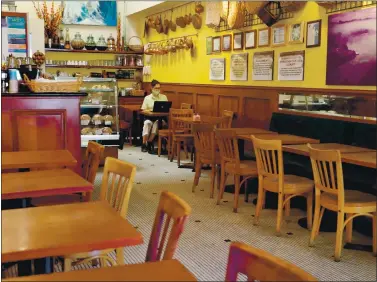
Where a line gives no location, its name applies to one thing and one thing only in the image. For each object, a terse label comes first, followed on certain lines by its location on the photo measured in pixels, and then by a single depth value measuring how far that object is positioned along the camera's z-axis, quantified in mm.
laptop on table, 8047
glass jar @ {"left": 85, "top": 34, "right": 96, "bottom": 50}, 9898
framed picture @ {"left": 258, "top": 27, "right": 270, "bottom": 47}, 6398
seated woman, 8211
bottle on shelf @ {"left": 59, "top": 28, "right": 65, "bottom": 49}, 9677
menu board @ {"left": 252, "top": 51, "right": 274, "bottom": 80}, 6355
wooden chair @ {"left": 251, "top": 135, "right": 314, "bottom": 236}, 3979
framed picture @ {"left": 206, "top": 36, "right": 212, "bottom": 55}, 7883
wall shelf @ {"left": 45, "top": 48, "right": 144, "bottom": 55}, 9625
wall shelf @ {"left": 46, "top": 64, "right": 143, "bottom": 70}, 9875
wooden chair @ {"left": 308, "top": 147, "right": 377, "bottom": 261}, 3416
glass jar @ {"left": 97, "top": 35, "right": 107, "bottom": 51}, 10031
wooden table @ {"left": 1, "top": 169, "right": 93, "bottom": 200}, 2482
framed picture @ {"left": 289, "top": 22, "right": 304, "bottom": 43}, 5672
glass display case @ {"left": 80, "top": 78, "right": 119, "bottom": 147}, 6105
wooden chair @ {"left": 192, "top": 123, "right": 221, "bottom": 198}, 5250
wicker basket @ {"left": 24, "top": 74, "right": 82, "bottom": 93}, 4484
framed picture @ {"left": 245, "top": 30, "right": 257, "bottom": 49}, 6707
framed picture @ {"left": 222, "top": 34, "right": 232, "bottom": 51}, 7316
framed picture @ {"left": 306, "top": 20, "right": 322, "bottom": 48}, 5352
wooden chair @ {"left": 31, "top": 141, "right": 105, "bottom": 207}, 3189
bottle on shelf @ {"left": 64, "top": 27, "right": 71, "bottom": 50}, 9695
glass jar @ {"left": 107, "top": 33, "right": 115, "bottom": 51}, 10141
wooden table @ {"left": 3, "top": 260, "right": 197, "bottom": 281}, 1466
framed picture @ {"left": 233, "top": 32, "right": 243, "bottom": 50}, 7043
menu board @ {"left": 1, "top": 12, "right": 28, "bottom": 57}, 8047
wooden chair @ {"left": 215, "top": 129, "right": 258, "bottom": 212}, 4613
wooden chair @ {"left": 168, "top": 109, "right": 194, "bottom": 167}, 7277
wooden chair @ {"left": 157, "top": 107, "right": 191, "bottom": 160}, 7539
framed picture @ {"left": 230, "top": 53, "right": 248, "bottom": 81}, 7016
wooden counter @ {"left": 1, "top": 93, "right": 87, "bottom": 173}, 4340
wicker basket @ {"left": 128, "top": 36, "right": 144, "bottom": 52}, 10344
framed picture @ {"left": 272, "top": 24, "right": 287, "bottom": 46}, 6043
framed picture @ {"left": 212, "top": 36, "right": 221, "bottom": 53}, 7629
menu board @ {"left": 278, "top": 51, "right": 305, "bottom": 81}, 5668
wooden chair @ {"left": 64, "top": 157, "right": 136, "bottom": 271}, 2436
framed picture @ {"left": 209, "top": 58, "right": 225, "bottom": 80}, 7583
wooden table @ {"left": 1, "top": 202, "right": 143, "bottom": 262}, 1697
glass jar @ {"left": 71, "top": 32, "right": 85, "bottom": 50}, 9656
